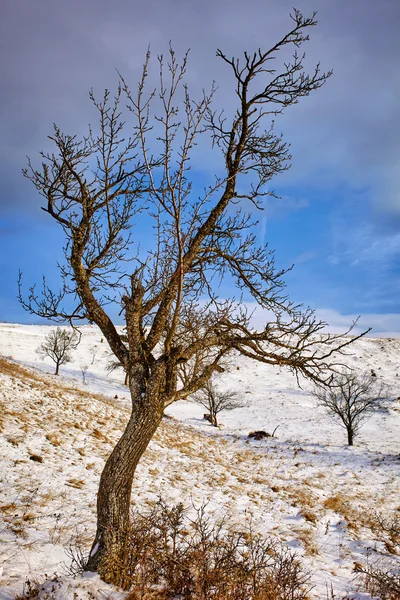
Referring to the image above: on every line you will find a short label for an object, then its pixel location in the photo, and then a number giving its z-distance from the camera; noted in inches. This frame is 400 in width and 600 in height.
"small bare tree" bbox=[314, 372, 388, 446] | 893.2
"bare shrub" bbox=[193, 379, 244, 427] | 1059.3
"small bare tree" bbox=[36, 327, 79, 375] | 1343.8
